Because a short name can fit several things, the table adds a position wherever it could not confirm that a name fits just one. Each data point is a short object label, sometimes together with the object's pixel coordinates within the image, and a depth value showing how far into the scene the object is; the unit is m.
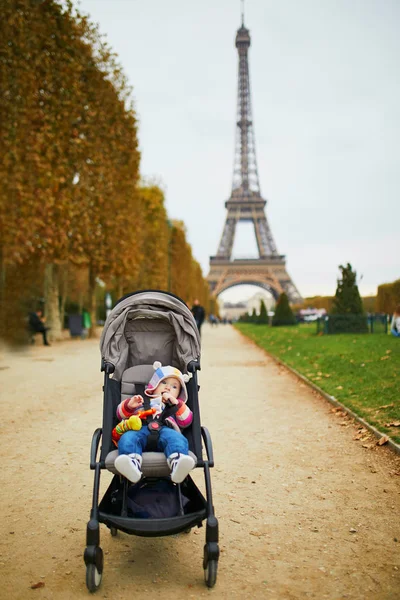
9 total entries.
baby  3.24
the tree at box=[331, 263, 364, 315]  23.03
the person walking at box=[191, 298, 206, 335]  21.56
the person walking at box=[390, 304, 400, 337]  15.34
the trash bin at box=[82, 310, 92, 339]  29.80
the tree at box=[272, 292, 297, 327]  37.41
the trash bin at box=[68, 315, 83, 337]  27.59
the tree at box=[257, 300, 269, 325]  50.71
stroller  3.08
